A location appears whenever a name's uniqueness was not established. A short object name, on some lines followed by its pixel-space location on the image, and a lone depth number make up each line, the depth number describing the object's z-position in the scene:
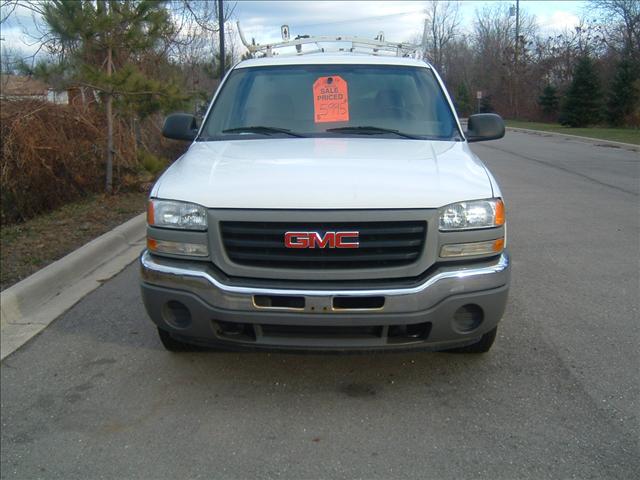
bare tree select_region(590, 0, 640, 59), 38.25
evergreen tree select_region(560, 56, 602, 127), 35.16
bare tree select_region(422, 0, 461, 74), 68.75
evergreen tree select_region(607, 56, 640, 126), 32.12
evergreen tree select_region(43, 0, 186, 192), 9.01
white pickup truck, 3.14
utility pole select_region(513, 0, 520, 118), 50.28
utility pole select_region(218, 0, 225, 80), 17.61
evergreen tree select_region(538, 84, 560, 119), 42.88
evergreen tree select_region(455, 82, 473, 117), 57.62
